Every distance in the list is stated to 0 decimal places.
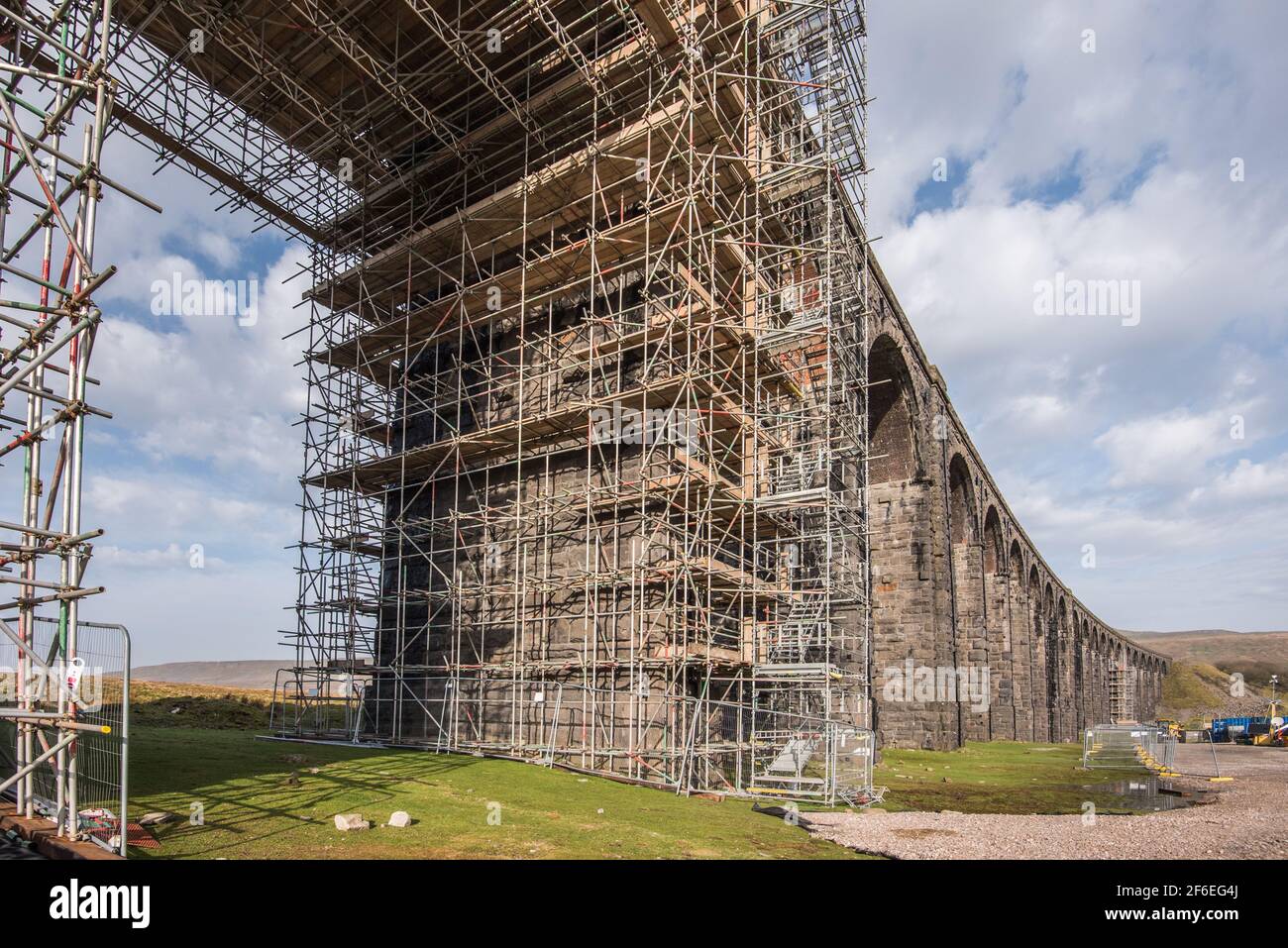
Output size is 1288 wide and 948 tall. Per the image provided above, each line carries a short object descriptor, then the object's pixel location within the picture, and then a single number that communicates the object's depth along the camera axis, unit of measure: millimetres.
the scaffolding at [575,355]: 15672
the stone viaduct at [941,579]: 26891
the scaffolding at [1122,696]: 82625
